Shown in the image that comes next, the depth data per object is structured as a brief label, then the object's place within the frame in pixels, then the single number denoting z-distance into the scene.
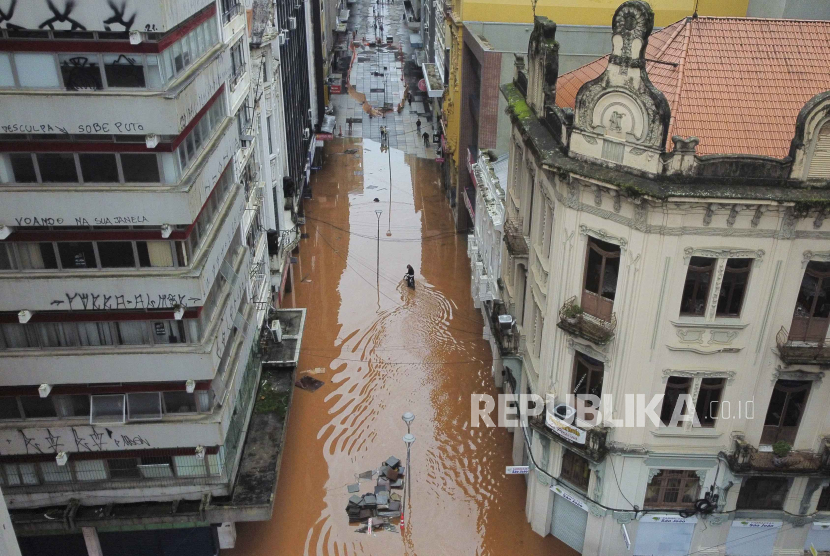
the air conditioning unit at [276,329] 34.97
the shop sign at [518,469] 27.33
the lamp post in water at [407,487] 29.85
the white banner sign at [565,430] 24.44
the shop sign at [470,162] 51.38
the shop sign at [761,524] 25.64
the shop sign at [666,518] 25.48
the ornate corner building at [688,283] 20.22
